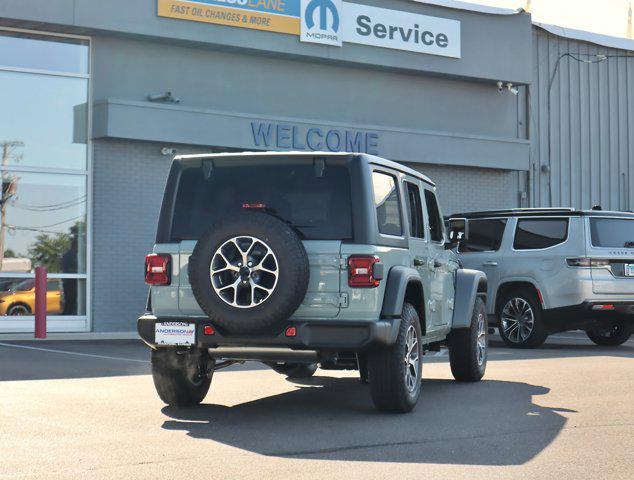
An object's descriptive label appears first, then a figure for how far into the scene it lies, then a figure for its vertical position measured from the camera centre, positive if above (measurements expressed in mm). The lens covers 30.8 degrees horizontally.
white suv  16234 +116
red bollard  17938 -450
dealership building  20047 +3361
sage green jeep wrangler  8375 +9
